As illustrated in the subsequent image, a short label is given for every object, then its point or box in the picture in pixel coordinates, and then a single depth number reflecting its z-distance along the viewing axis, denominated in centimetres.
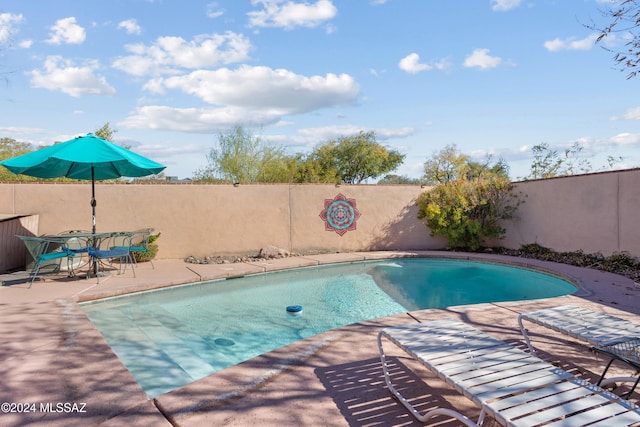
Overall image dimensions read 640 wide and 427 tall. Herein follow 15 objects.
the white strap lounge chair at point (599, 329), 244
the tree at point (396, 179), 3025
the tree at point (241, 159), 1573
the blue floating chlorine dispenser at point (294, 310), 551
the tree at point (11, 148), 1614
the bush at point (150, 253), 840
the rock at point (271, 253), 964
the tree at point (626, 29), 376
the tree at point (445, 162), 2603
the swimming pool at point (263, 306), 390
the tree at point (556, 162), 1414
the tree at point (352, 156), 2661
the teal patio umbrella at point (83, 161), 588
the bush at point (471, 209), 1070
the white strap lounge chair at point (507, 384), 174
